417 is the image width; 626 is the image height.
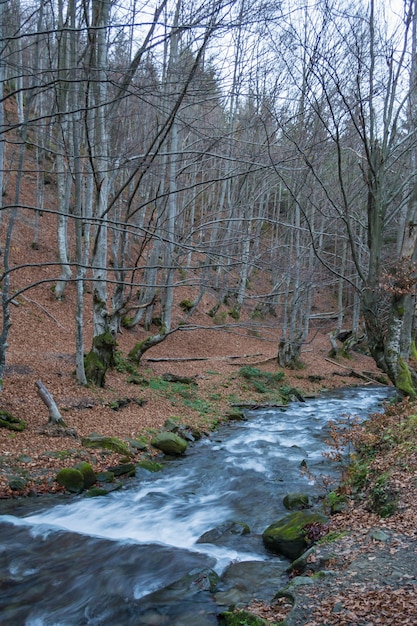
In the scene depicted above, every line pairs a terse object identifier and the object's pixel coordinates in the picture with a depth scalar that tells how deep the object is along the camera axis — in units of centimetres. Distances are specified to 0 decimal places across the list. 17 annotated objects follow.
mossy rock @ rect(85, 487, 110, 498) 721
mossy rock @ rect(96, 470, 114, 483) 771
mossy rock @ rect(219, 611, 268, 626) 384
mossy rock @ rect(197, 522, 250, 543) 637
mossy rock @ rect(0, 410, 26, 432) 813
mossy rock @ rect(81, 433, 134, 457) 834
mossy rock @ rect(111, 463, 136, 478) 800
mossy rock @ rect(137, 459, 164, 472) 846
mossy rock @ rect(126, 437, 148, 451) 901
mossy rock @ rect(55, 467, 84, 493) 723
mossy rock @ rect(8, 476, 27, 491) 681
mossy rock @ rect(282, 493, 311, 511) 708
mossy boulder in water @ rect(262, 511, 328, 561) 563
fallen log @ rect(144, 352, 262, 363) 1587
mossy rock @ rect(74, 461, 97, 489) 743
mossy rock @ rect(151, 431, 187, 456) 931
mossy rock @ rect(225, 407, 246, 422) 1233
